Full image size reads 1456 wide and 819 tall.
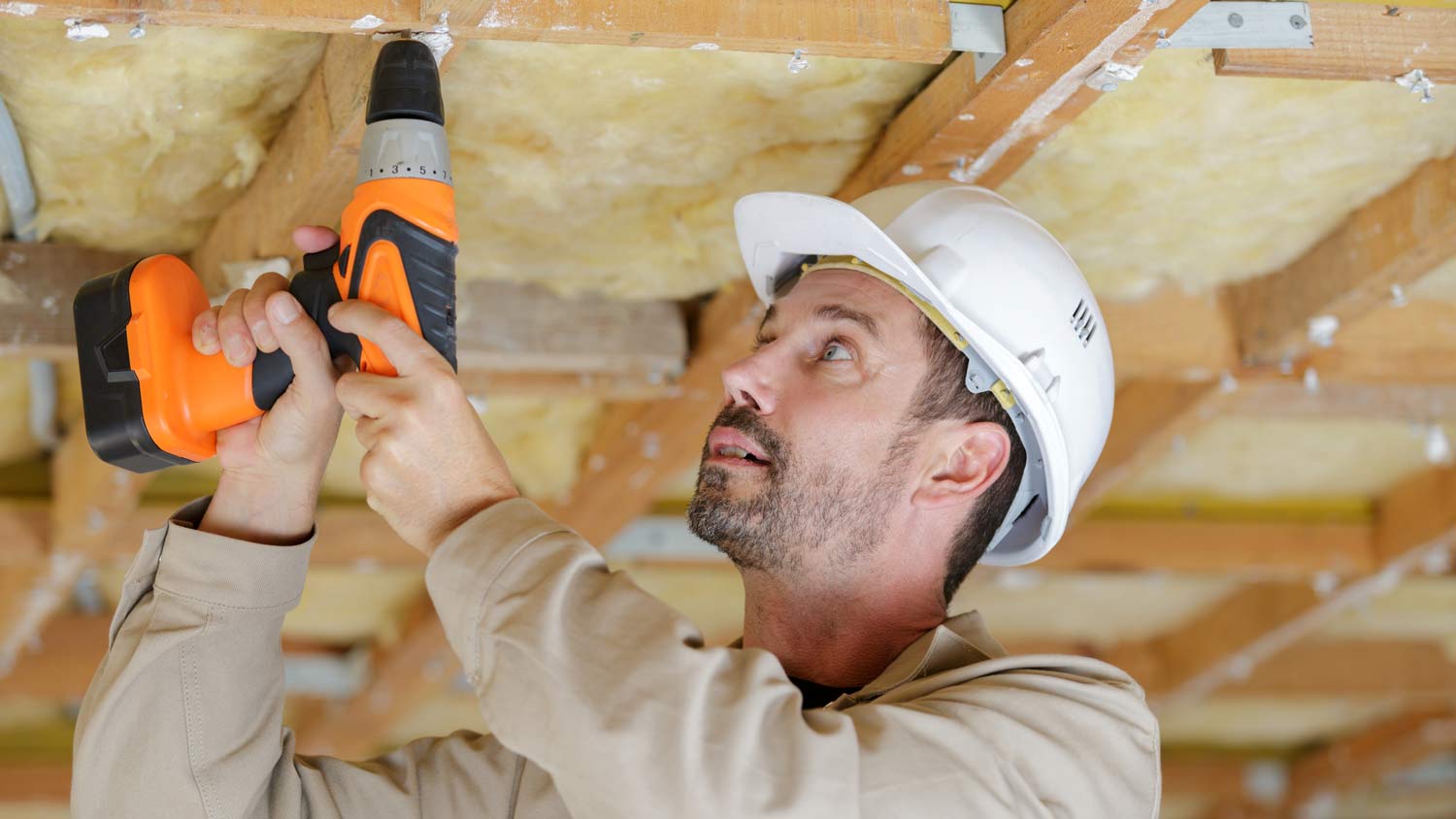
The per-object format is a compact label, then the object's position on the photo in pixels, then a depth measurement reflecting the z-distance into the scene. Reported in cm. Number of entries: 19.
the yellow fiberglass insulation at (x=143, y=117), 160
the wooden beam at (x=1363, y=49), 158
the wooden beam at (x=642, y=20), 137
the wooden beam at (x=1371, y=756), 508
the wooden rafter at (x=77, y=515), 254
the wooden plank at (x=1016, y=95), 145
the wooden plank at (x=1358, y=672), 452
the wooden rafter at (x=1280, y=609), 333
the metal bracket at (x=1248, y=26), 154
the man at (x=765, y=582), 112
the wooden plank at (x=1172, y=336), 237
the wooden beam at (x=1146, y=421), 255
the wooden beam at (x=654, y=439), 229
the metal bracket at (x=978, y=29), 154
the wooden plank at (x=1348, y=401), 261
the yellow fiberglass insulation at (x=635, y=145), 171
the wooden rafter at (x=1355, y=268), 199
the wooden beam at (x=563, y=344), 230
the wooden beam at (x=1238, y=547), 346
